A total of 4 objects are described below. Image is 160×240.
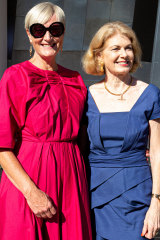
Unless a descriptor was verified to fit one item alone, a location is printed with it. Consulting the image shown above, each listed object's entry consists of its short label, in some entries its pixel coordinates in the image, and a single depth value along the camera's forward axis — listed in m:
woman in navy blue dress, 2.14
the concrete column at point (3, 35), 6.42
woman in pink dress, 1.98
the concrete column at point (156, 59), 5.53
